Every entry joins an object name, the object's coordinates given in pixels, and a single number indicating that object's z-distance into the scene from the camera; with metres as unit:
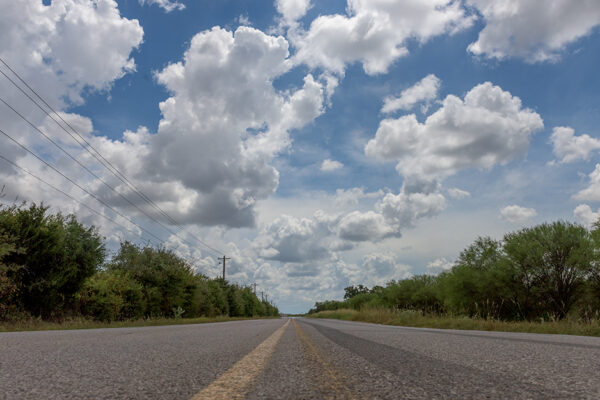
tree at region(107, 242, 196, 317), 34.25
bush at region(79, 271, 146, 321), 23.94
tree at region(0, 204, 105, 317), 19.73
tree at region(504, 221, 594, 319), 29.70
